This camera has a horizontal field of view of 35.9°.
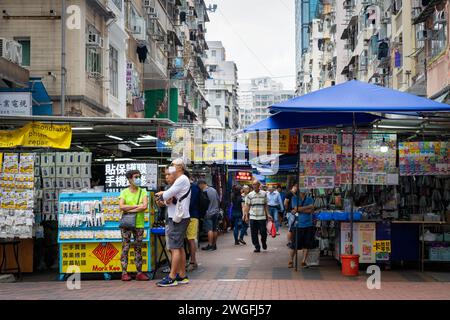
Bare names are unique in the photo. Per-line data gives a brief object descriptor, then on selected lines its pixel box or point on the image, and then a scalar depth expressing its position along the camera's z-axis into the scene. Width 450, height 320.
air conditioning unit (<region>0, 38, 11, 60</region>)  19.02
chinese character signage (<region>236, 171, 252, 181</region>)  36.31
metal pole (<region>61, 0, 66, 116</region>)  20.55
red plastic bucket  12.11
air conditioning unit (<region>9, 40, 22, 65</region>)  19.50
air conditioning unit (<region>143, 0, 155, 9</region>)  32.88
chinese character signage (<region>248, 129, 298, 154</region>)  15.73
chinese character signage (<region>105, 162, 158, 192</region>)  12.27
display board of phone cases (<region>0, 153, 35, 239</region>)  12.10
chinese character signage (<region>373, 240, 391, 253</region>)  13.01
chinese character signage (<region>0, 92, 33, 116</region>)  18.61
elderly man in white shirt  10.83
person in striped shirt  17.39
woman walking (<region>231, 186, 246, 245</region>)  20.20
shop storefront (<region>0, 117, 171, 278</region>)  11.77
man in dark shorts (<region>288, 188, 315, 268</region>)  13.48
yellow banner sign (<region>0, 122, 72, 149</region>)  12.52
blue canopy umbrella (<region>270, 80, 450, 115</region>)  11.68
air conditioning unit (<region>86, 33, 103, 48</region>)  22.22
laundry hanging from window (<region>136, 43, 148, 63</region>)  30.47
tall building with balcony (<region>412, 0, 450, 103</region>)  19.53
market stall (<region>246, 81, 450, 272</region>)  12.14
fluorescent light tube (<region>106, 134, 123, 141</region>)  15.44
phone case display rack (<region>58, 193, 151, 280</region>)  11.75
